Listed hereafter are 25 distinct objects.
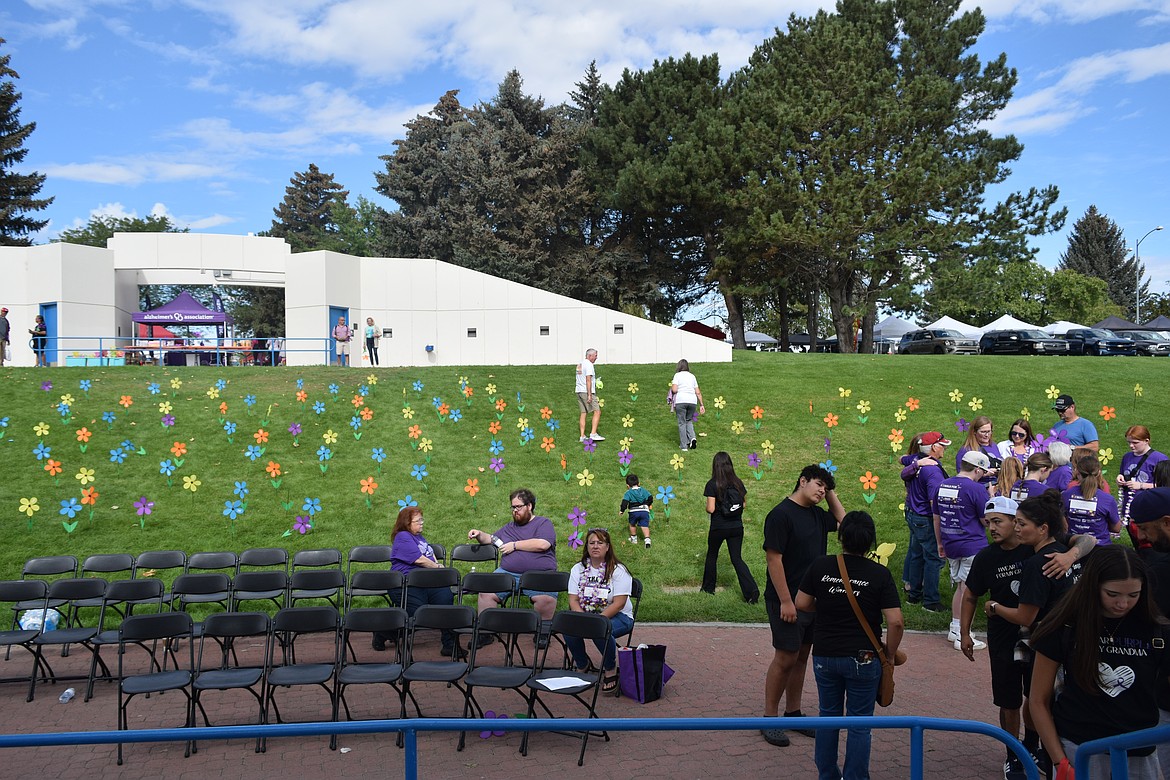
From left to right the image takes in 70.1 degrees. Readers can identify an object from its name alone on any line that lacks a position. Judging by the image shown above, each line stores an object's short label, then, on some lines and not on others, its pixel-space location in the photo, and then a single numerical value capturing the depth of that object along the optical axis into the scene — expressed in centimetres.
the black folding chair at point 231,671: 592
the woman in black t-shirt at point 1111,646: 332
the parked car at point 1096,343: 3047
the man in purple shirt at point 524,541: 820
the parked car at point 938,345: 3391
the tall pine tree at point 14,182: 4747
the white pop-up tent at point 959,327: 4084
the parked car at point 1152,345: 3106
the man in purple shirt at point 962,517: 717
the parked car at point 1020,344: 3016
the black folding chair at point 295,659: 604
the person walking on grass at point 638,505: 1059
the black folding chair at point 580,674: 579
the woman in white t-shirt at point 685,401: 1395
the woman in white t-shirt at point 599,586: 684
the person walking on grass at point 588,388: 1455
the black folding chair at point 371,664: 603
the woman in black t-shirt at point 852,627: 451
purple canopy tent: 2814
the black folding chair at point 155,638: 589
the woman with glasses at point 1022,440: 959
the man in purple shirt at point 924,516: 813
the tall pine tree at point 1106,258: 7050
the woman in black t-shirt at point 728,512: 849
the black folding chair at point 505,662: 603
